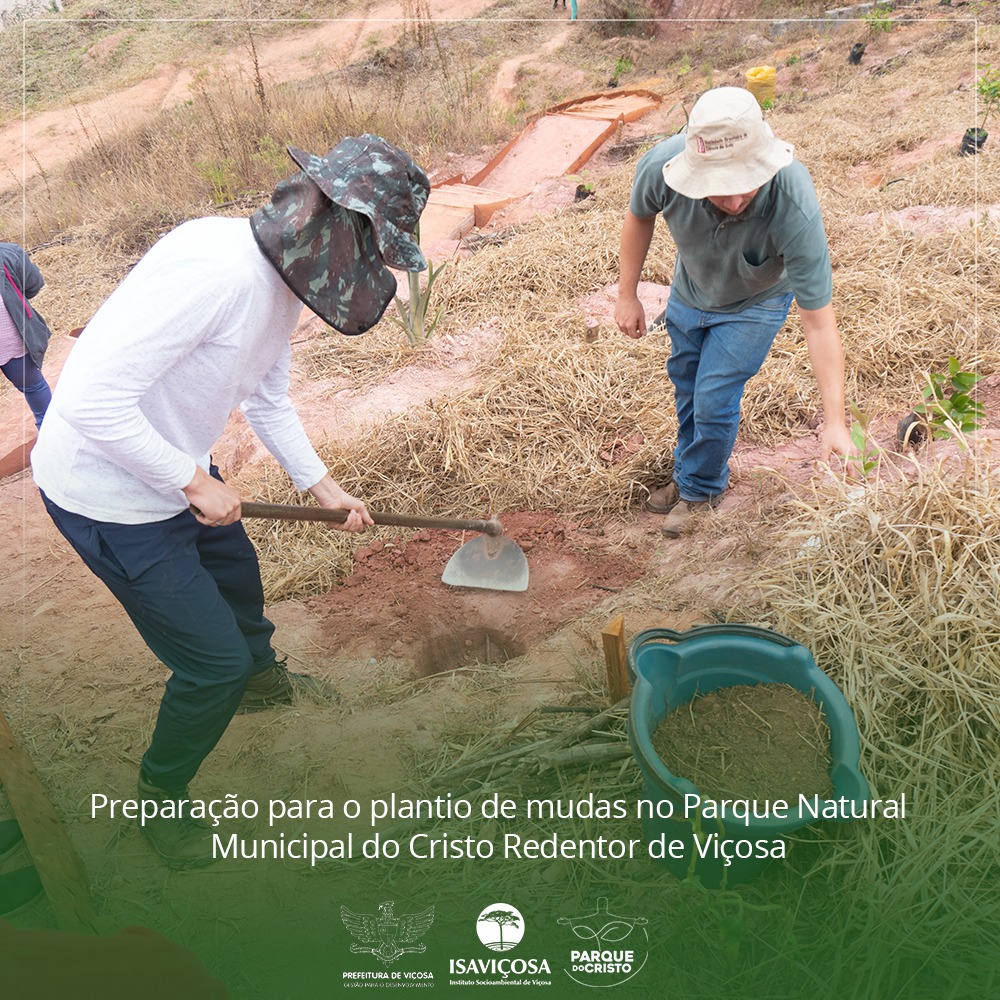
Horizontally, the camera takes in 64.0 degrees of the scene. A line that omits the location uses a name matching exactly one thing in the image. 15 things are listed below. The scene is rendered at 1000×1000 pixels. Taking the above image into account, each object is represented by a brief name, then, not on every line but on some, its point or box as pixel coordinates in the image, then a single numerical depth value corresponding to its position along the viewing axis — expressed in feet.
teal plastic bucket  5.06
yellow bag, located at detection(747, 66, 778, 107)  26.37
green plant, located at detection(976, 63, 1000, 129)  19.01
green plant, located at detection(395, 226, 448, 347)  15.08
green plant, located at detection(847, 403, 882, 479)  7.30
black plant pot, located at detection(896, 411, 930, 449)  10.44
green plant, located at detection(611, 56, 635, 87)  38.89
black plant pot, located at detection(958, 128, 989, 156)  18.74
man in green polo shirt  7.21
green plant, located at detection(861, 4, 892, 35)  30.83
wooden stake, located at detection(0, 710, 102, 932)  5.76
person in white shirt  5.02
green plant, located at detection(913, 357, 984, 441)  8.52
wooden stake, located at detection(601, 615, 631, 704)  6.42
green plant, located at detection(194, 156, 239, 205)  26.50
